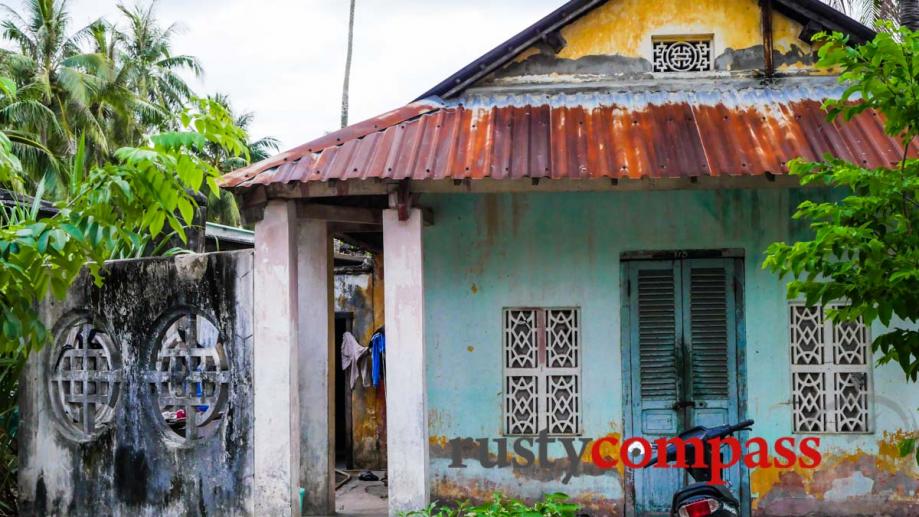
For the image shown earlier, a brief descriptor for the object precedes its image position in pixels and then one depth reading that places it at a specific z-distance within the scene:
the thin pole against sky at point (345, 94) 25.66
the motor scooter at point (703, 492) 5.55
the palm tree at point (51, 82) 20.06
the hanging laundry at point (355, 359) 11.51
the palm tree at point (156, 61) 26.47
